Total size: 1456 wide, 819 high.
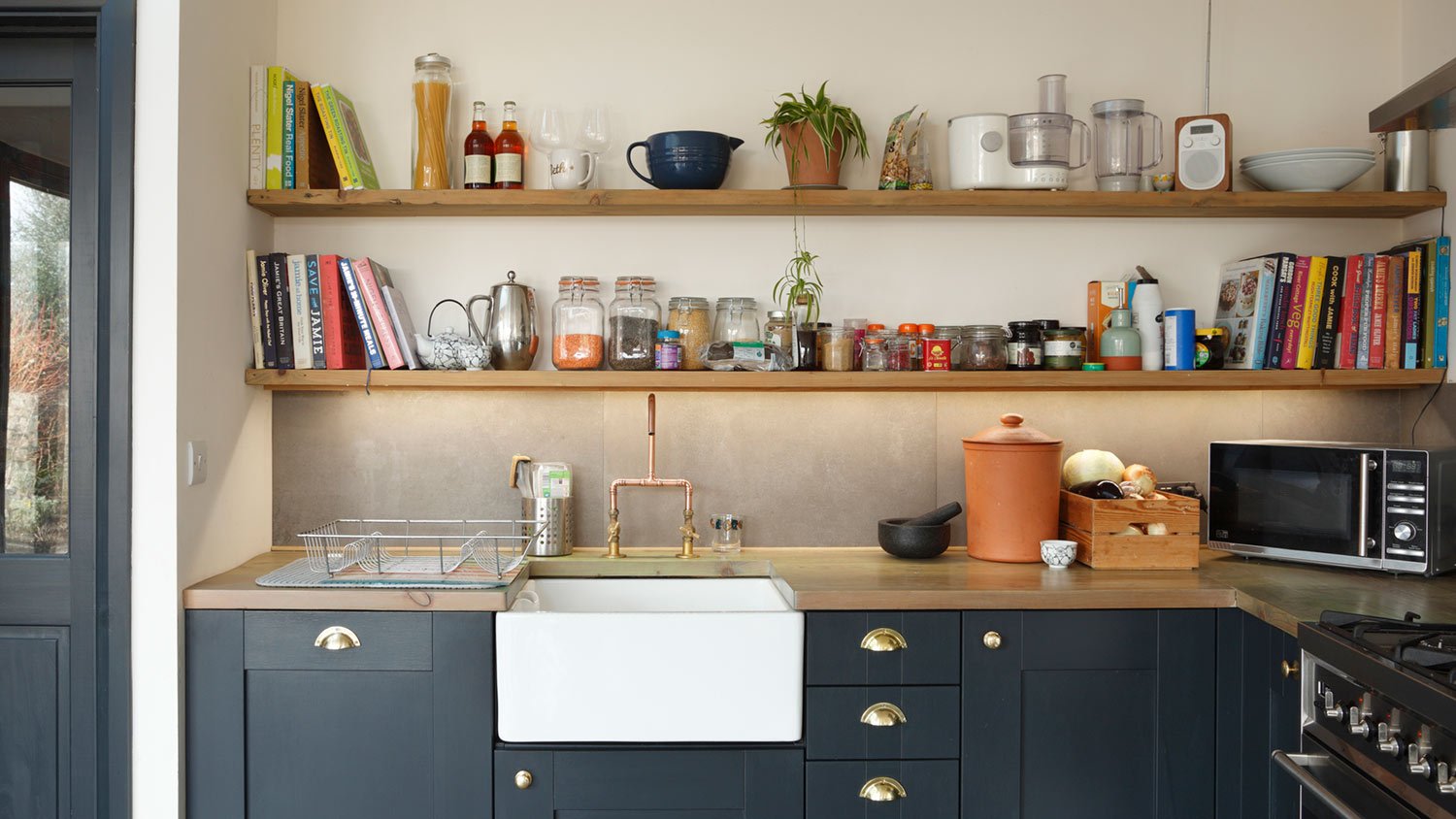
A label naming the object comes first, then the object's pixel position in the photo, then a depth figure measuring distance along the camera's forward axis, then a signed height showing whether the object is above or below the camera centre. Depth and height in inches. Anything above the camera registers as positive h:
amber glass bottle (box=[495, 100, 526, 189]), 106.1 +24.8
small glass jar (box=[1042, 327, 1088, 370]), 106.0 +5.6
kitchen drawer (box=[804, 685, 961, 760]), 87.3 -27.3
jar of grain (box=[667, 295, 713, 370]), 107.6 +7.8
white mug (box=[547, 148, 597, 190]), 106.0 +23.7
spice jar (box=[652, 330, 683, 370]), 104.9 +5.0
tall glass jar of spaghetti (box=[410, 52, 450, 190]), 107.0 +27.9
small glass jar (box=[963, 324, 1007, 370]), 106.3 +5.6
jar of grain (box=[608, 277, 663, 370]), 106.1 +7.7
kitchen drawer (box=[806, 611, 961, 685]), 87.7 -21.4
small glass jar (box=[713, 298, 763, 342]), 107.8 +8.1
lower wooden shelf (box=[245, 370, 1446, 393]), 102.4 +2.0
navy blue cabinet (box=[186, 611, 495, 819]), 87.6 -26.5
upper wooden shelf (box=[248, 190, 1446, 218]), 103.0 +20.0
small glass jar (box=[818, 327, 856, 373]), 105.8 +5.3
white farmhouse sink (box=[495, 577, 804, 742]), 86.8 -23.3
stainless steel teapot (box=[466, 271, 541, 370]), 106.9 +7.5
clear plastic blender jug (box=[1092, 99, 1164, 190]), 107.2 +27.1
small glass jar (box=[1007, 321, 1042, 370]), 106.0 +5.6
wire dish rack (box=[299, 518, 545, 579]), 95.8 -15.4
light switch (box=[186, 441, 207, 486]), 90.9 -5.9
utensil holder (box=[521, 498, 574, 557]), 106.2 -12.9
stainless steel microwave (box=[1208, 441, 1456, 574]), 90.7 -9.3
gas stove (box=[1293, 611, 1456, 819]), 58.2 -19.6
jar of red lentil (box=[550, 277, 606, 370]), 106.5 +7.7
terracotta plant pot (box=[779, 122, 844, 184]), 104.6 +24.5
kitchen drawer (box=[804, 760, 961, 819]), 87.0 -32.8
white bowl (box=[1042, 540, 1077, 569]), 98.5 -14.4
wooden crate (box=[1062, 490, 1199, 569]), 98.0 -13.0
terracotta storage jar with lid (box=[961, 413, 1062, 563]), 102.4 -8.6
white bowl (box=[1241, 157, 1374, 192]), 105.0 +23.5
